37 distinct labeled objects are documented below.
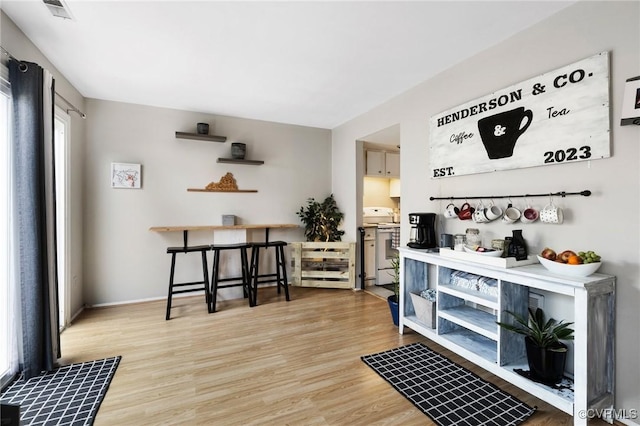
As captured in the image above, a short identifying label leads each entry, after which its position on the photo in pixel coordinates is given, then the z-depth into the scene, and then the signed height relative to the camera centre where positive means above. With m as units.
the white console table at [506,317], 1.50 -0.78
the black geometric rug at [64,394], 1.63 -1.15
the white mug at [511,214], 2.11 -0.04
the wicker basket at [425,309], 2.45 -0.87
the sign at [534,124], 1.69 +0.59
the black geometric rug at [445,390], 1.63 -1.16
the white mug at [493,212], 2.22 -0.03
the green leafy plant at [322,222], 4.35 -0.18
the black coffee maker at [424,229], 2.68 -0.19
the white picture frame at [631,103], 1.52 +0.55
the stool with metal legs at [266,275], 3.54 -0.72
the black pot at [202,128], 3.71 +1.06
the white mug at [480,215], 2.28 -0.05
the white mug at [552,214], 1.85 -0.04
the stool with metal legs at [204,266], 3.10 -0.63
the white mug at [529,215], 1.99 -0.05
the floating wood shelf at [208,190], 3.84 +0.29
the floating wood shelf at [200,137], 3.63 +0.95
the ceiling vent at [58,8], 1.78 +1.29
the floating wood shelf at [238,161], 3.90 +0.68
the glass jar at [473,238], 2.32 -0.23
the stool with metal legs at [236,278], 3.32 -0.80
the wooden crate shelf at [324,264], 4.12 -0.80
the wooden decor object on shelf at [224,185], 3.94 +0.35
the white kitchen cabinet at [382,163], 4.56 +0.74
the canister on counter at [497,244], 2.08 -0.26
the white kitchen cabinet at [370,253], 4.37 -0.65
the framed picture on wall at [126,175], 3.47 +0.44
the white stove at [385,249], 4.43 -0.62
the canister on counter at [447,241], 2.58 -0.29
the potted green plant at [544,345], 1.69 -0.82
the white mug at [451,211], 2.56 -0.02
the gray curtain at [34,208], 1.89 +0.03
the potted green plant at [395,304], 2.85 -0.94
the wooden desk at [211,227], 3.43 -0.21
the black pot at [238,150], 3.93 +0.82
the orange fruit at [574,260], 1.60 -0.29
